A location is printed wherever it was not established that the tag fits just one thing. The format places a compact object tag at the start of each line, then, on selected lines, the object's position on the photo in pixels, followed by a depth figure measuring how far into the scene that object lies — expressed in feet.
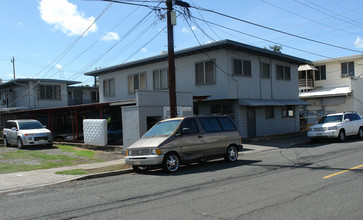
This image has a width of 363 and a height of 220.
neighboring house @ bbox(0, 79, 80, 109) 109.19
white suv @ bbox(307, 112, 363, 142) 62.49
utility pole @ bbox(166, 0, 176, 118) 43.93
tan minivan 33.98
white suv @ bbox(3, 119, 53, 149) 63.64
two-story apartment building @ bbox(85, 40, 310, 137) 66.74
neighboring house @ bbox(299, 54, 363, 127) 104.88
